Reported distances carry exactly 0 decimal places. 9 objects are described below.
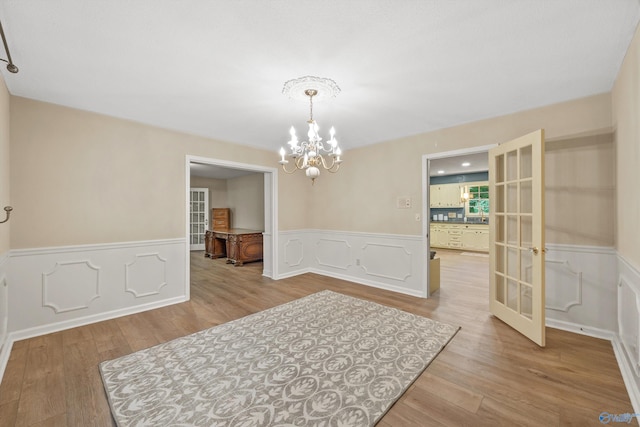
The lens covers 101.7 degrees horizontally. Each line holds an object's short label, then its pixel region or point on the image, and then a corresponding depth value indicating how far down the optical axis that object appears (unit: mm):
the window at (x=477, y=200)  8281
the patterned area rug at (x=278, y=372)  1642
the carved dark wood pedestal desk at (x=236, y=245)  6289
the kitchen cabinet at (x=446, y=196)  8773
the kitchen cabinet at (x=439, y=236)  8789
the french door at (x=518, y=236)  2475
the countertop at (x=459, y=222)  8273
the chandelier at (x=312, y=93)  2330
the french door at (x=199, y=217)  8359
